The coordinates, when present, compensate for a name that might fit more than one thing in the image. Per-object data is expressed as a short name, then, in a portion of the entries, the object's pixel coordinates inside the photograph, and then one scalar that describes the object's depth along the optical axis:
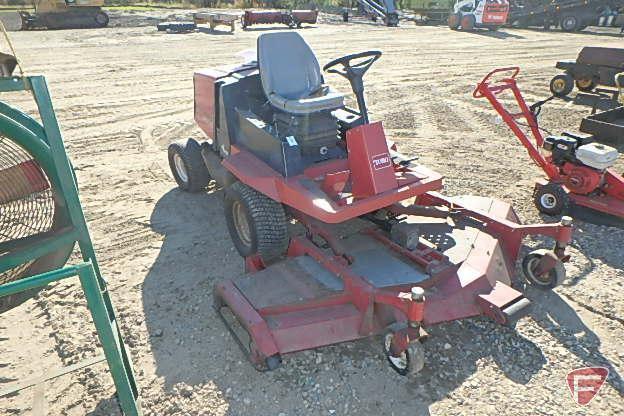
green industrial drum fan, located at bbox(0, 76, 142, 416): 1.78
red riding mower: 2.66
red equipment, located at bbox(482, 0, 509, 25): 18.62
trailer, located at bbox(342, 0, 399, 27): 20.80
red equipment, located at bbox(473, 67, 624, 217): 4.02
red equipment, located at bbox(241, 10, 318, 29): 18.45
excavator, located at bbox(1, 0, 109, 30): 17.30
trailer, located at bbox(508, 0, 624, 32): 18.86
